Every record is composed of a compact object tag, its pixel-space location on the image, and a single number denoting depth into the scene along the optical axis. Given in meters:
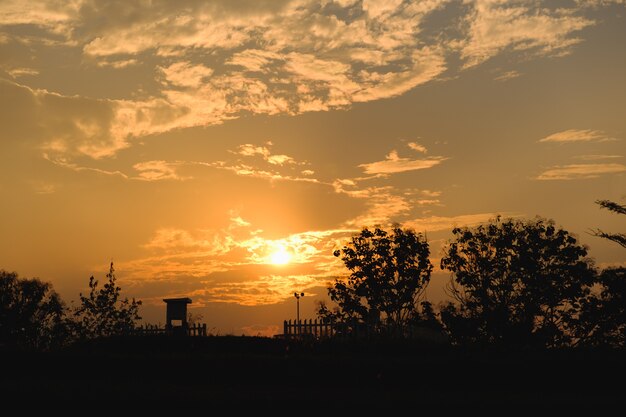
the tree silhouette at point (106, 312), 36.31
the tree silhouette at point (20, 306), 51.22
